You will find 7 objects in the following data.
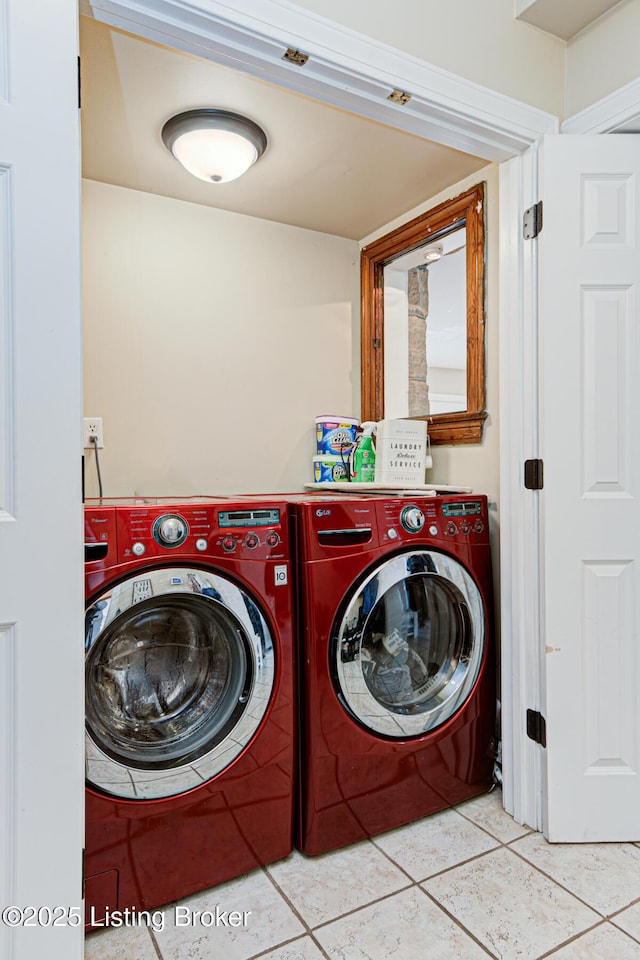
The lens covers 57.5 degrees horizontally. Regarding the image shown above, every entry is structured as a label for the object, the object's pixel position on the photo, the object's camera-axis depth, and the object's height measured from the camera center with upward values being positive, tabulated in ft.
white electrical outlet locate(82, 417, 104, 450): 7.13 +0.53
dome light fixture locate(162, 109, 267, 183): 5.98 +3.48
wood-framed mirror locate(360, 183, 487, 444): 7.17 +2.11
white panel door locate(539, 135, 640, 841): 5.47 -0.18
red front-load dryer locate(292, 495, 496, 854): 5.41 -1.94
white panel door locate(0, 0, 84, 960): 3.44 -0.09
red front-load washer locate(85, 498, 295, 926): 4.50 -1.91
